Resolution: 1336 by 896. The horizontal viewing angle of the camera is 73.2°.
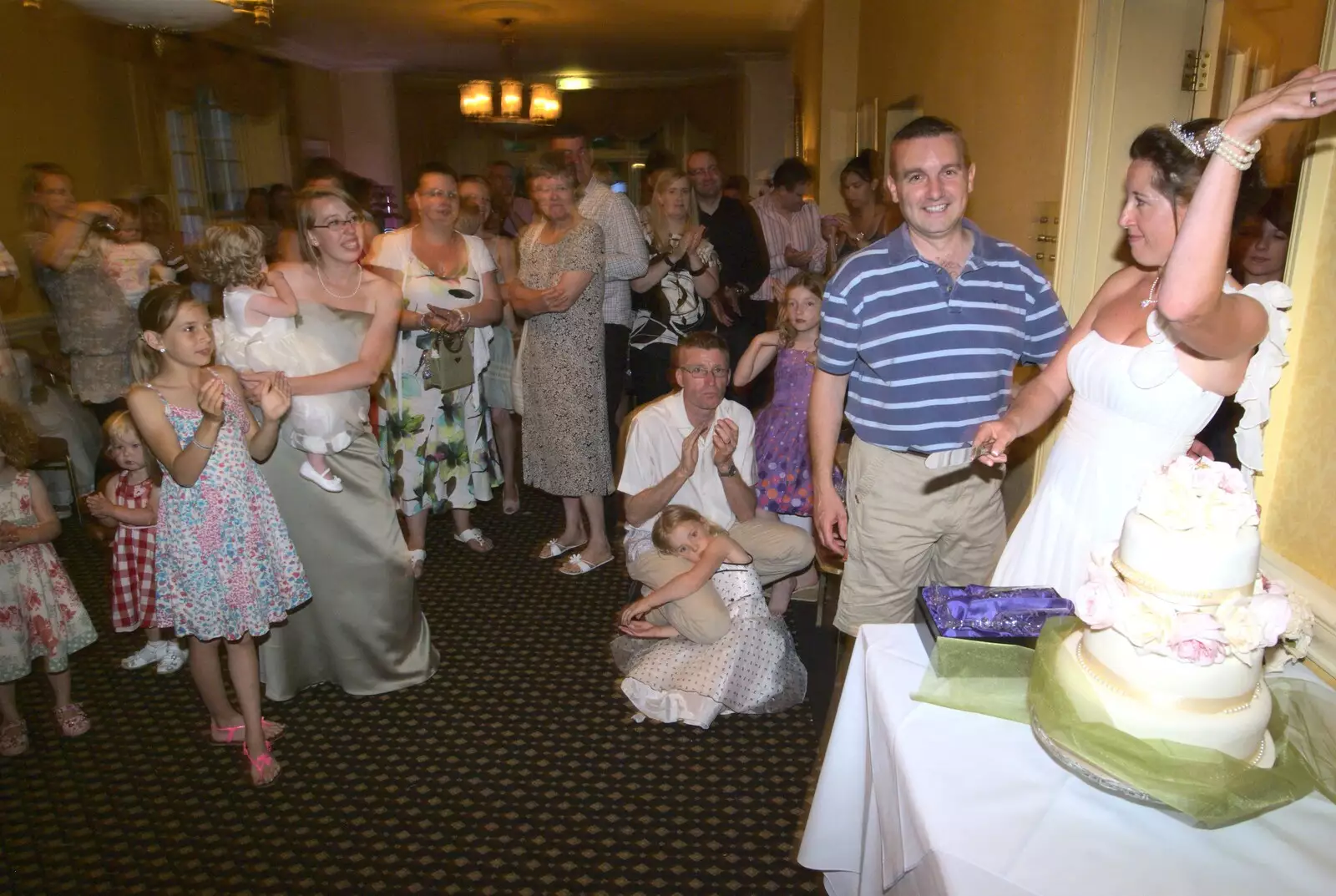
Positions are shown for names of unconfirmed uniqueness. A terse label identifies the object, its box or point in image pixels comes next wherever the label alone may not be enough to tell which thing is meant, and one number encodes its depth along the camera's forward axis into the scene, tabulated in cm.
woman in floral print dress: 360
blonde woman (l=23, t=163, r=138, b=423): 422
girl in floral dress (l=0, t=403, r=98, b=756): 258
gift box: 135
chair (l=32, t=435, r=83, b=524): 426
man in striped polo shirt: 197
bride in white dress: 146
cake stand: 106
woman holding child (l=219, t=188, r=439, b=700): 263
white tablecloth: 99
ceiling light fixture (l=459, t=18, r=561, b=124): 817
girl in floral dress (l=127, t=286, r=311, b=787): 222
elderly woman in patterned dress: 361
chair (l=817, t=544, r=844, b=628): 332
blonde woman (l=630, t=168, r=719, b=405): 409
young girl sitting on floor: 270
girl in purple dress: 318
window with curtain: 748
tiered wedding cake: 102
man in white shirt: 291
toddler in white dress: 243
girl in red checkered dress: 279
